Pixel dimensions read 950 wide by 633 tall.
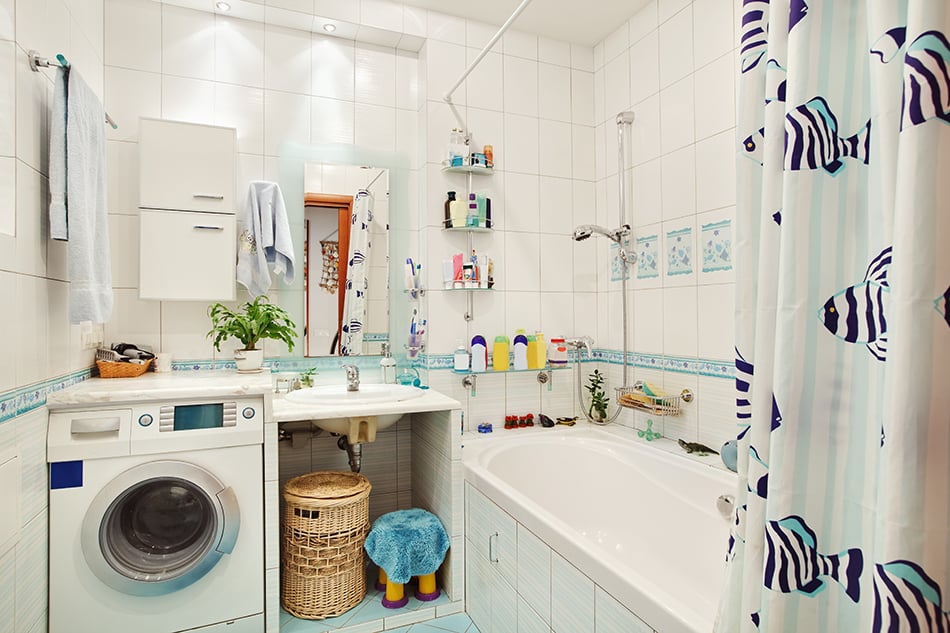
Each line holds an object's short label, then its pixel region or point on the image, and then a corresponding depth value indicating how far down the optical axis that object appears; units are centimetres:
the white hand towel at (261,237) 241
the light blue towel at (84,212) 168
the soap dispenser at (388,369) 261
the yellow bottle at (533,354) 271
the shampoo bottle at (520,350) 267
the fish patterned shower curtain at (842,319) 56
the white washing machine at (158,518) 171
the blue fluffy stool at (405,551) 206
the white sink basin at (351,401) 216
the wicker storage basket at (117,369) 211
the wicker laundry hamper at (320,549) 203
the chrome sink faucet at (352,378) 238
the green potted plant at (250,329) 231
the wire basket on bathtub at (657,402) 234
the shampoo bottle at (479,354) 260
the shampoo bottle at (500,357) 265
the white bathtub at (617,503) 146
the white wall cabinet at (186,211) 225
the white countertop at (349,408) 198
